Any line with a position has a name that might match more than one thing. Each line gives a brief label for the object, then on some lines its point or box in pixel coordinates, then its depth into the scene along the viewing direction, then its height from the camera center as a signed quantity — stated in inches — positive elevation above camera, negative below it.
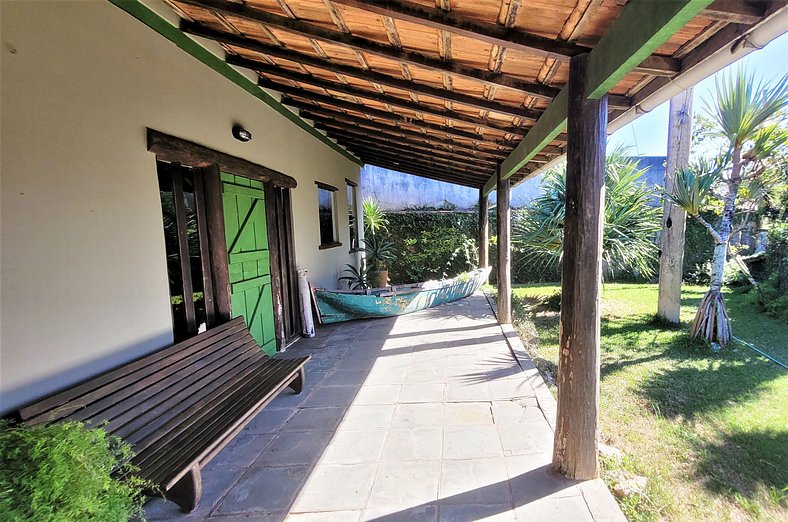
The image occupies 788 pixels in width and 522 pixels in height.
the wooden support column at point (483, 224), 291.9 +5.8
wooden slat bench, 62.7 -38.3
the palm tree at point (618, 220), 221.5 +4.7
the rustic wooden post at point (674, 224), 201.3 +0.7
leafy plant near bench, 43.8 -31.4
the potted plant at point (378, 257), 271.1 -20.1
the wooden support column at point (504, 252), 192.5 -12.5
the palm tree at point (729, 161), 155.7 +30.3
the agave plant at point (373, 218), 341.4 +16.4
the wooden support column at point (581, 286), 69.1 -11.9
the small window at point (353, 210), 295.0 +21.4
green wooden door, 126.2 -6.9
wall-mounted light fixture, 122.6 +37.9
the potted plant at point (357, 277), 247.0 -32.2
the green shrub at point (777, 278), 212.8 -37.2
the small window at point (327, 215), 226.4 +14.1
